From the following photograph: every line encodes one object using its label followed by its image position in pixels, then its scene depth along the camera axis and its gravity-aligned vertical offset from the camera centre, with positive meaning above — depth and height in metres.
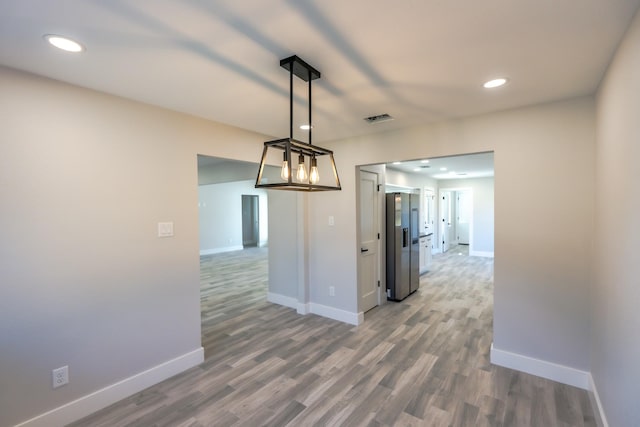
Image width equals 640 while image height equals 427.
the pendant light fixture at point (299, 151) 1.65 +0.38
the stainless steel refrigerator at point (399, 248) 4.66 -0.64
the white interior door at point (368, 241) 4.08 -0.46
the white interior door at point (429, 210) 8.45 -0.02
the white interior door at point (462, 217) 11.38 -0.32
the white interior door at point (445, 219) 9.71 -0.37
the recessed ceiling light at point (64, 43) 1.55 +0.95
